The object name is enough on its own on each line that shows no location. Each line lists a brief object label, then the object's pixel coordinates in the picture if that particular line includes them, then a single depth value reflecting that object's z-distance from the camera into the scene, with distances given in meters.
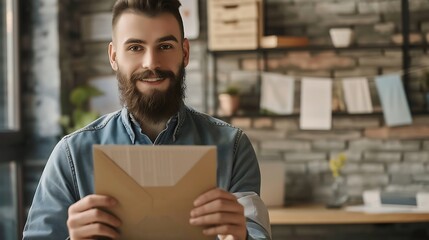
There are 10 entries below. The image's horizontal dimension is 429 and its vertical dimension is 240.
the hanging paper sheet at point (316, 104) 4.16
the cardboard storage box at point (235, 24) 4.13
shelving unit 4.11
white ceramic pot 4.09
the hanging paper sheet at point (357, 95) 4.15
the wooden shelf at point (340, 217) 3.57
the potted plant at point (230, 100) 4.21
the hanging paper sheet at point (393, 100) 4.07
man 1.40
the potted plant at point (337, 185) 4.04
